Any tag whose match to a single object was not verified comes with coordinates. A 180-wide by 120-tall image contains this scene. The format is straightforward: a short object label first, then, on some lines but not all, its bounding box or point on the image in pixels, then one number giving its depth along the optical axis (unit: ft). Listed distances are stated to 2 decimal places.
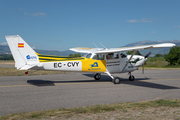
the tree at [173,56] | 125.37
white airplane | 33.96
